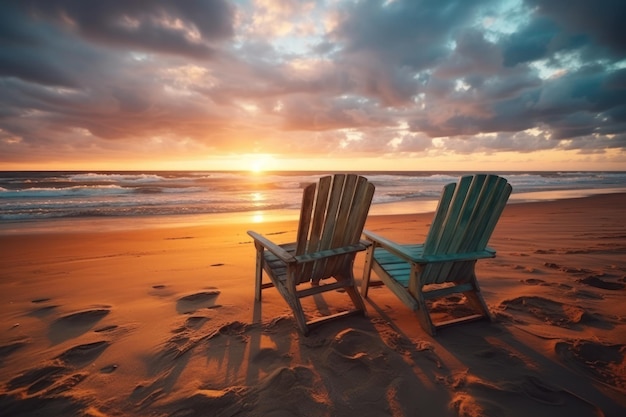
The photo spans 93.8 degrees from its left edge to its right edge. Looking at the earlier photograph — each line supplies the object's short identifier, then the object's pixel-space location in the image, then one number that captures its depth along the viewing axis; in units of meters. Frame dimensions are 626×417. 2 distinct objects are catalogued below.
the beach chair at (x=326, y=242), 2.55
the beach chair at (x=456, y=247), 2.50
